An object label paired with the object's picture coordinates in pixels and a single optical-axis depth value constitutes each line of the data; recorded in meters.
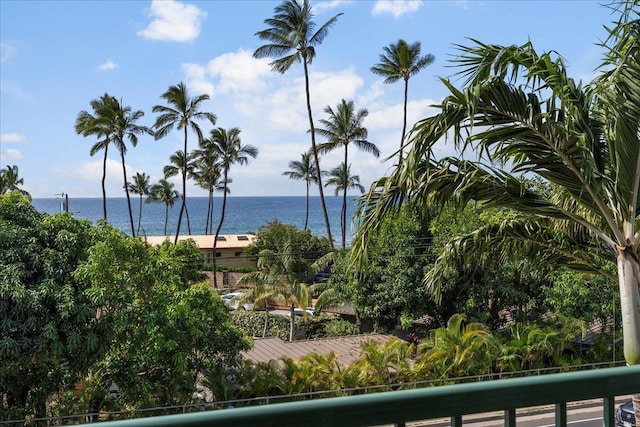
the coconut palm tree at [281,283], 20.14
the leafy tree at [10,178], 37.76
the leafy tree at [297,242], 26.14
